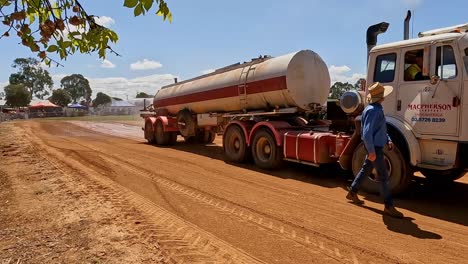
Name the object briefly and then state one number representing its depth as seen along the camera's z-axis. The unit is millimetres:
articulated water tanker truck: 6445
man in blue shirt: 6000
